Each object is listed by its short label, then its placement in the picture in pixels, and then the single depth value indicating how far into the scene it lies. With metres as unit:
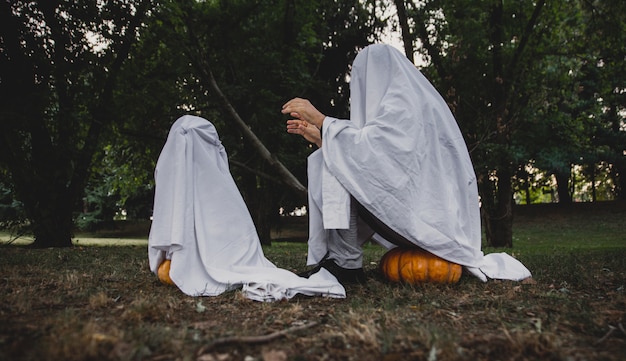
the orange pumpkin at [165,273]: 3.92
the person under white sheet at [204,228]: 3.59
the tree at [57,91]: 6.35
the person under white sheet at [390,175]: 3.60
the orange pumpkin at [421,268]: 3.75
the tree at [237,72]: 9.62
